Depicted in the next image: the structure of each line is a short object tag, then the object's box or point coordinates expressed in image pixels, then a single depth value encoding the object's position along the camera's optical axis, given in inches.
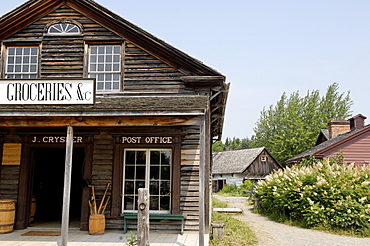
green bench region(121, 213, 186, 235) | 379.6
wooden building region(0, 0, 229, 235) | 396.8
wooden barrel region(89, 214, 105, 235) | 372.2
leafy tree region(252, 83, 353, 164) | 2076.8
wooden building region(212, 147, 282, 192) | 1724.9
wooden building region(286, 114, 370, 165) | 960.9
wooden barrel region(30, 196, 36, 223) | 433.2
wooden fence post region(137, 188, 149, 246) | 261.4
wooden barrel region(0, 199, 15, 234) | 375.6
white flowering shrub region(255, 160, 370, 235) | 456.8
